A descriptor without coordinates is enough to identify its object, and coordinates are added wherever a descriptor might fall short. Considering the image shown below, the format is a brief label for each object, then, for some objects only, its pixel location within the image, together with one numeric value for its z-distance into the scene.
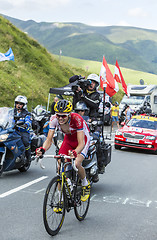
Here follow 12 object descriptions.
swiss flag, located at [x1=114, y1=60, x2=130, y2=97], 19.24
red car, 15.84
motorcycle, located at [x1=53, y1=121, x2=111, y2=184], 7.16
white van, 34.44
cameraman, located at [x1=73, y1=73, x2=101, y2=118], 8.95
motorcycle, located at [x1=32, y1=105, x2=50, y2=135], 15.95
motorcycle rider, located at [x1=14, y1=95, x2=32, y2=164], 9.32
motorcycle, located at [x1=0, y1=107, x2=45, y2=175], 8.50
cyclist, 5.44
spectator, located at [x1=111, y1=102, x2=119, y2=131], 26.80
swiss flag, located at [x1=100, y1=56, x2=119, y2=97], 15.44
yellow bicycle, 5.04
